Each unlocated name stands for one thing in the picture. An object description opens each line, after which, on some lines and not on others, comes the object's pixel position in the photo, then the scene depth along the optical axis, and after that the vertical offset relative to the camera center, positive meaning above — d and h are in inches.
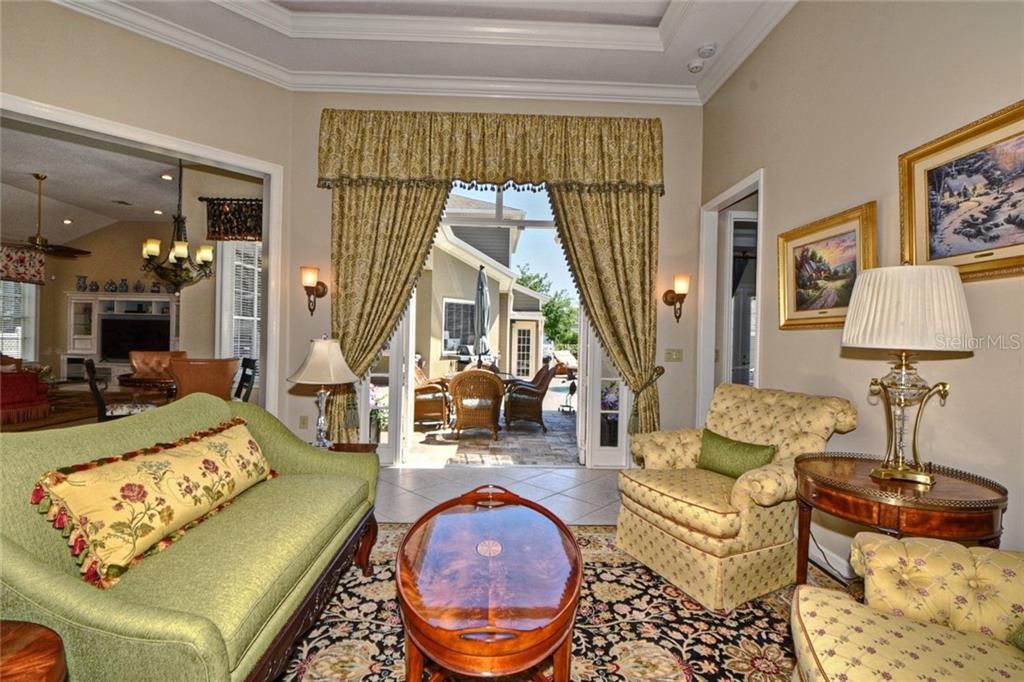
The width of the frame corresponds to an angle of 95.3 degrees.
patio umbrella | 361.7 +18.2
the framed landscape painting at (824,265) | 96.8 +18.0
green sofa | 46.4 -30.1
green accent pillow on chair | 103.3 -26.1
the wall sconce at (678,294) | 166.1 +16.8
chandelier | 205.8 +32.3
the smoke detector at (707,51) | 139.4 +88.0
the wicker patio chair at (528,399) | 244.1 -32.1
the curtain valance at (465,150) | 161.3 +65.3
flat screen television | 330.0 -3.1
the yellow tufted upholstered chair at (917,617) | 47.4 -31.8
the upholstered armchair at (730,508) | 88.7 -33.5
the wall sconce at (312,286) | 159.6 +17.0
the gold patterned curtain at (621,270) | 163.5 +24.6
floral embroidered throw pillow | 57.4 -23.2
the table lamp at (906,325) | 68.1 +3.0
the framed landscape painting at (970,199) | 69.5 +24.1
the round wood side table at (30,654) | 39.7 -28.8
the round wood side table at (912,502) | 63.9 -23.0
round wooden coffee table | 52.1 -32.8
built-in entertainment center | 330.3 +3.2
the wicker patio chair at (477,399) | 218.5 -29.1
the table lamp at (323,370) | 114.5 -8.7
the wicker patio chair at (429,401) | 233.8 -32.5
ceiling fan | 239.5 +45.0
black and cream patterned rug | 74.5 -52.7
